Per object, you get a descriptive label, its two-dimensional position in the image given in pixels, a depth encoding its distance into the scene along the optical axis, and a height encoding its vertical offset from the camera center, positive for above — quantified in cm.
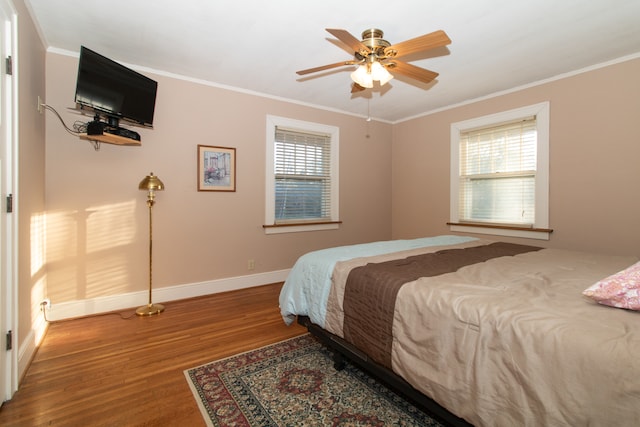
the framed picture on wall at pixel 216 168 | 343 +50
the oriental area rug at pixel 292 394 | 152 -105
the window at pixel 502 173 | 339 +50
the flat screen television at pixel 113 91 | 231 +100
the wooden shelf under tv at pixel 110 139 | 254 +62
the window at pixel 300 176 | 393 +49
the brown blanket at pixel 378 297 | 156 -47
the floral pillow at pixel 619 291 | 115 -30
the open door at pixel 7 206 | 163 +1
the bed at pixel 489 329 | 94 -48
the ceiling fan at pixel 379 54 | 183 +107
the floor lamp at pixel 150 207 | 280 +2
